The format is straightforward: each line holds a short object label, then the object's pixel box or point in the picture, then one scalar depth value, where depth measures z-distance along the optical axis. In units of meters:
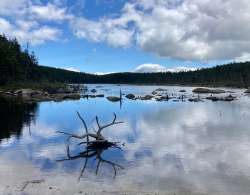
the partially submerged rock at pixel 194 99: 39.74
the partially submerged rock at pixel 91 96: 46.65
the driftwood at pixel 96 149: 12.44
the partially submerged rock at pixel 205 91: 57.73
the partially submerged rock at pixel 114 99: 40.29
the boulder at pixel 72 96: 43.38
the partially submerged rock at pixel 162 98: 41.78
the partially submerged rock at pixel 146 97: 43.20
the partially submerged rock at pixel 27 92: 42.69
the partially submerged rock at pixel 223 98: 40.11
